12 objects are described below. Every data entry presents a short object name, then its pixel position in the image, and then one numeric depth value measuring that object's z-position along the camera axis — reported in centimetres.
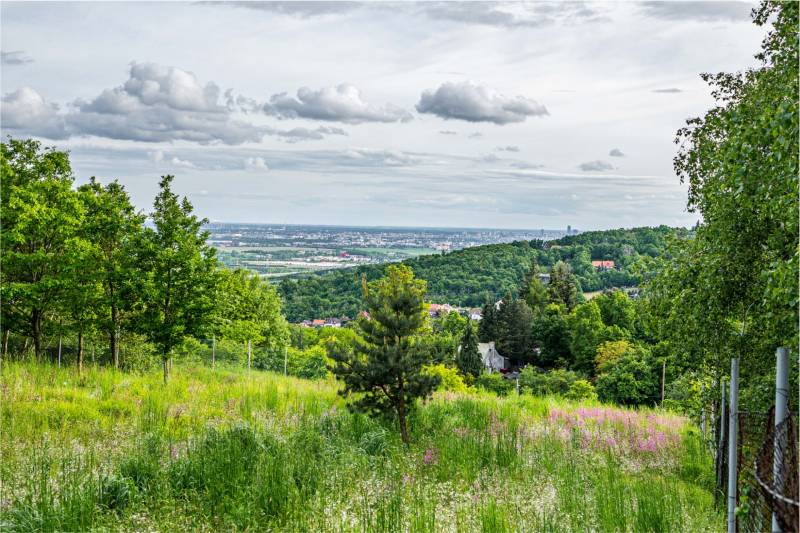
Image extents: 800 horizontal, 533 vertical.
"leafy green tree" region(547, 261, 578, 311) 7781
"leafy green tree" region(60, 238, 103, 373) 1467
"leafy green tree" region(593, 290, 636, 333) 6020
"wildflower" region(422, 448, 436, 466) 964
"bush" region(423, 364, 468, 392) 3306
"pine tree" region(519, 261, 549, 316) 8102
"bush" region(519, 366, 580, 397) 4576
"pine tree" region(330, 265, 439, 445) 1088
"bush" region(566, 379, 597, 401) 3605
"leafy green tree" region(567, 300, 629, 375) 5550
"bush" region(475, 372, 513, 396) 4569
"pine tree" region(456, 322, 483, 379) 5231
